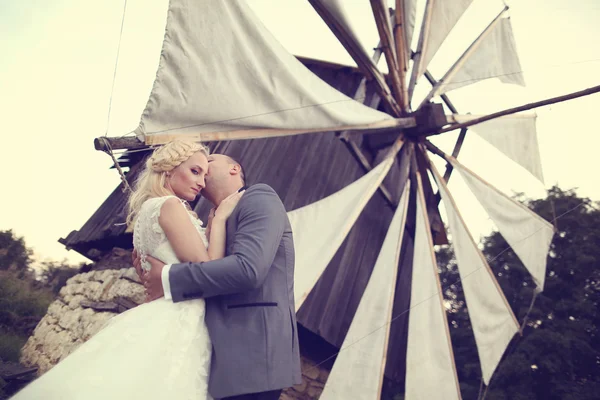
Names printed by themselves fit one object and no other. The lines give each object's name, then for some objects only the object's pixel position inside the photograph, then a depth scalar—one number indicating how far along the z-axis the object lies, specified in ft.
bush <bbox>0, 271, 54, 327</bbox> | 27.27
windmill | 11.57
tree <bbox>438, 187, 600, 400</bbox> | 20.16
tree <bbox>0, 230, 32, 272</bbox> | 42.45
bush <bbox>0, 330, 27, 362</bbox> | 20.03
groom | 4.94
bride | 4.46
